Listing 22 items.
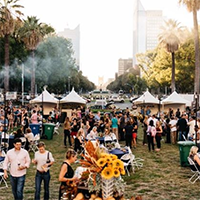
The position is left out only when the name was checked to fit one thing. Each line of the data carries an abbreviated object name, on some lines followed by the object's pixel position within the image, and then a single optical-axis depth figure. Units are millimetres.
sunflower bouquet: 4648
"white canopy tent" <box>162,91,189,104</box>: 29688
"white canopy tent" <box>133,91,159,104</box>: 31275
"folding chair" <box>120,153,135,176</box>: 10655
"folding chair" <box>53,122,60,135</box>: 21845
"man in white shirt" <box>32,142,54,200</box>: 7199
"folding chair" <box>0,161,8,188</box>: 9148
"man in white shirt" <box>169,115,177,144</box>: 17766
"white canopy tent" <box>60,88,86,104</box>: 29391
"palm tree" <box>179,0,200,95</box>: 31191
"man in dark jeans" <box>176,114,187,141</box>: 16109
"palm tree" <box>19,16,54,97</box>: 42125
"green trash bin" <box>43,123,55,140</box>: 19469
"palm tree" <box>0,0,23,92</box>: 34906
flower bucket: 4676
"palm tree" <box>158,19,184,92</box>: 42906
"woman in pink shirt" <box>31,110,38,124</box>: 18781
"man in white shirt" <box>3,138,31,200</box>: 6887
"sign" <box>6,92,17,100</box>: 34869
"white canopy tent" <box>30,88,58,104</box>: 29053
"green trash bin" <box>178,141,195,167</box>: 12008
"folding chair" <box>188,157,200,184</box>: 9681
